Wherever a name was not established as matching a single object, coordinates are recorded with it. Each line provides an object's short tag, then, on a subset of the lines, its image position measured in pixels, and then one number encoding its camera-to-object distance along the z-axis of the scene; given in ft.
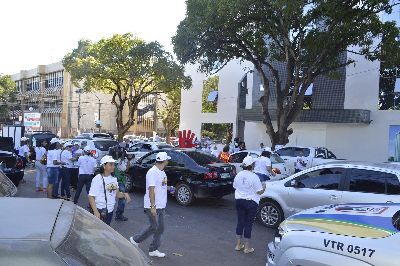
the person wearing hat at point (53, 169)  37.78
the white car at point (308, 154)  58.44
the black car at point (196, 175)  36.60
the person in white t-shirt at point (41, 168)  42.83
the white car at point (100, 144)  60.23
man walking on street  22.04
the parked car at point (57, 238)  6.46
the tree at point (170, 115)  178.40
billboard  105.70
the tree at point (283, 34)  56.95
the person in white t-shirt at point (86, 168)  33.53
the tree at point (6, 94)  199.41
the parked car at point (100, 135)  107.10
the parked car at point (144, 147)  62.80
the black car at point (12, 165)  41.78
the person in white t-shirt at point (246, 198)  23.76
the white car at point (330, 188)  24.91
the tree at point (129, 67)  105.70
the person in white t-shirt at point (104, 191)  21.16
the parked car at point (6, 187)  20.77
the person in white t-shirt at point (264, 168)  36.31
